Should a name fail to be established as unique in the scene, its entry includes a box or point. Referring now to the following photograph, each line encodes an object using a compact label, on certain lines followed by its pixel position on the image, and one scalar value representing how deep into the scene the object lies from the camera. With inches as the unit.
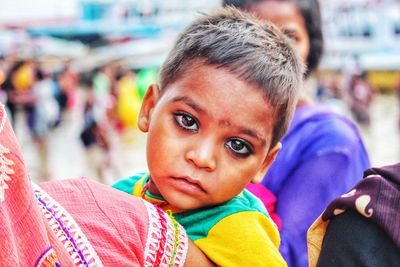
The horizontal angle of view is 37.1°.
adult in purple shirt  69.0
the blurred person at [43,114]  335.3
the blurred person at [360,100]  365.7
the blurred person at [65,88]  428.5
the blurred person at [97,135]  286.8
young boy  49.1
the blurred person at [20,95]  340.2
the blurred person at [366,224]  46.2
